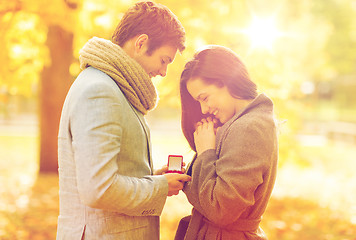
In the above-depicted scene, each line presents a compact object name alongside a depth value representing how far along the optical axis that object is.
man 1.70
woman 2.00
